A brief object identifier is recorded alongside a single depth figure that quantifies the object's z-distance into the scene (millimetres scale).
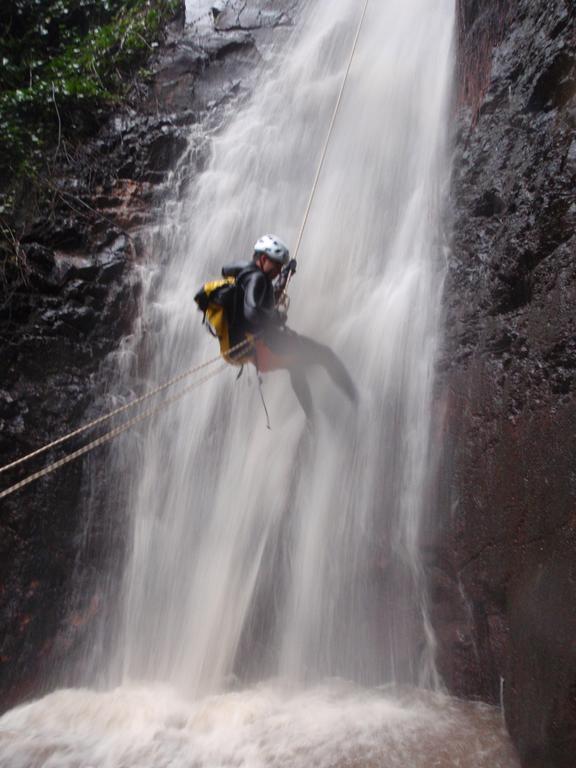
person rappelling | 4520
